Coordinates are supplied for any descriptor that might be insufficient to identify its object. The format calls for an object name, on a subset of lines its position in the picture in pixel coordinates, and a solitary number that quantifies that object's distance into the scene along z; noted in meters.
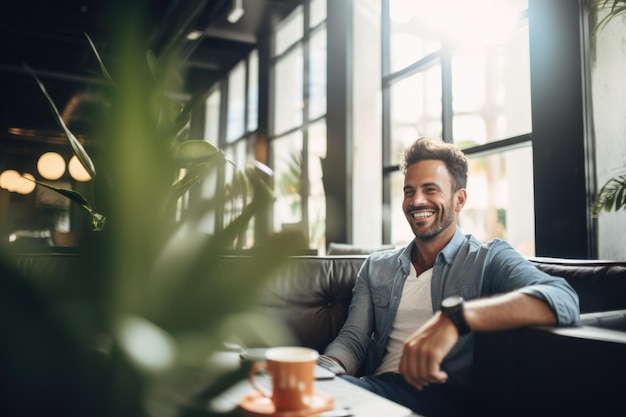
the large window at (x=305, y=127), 5.84
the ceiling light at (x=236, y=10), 5.61
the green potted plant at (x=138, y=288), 0.29
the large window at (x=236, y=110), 7.78
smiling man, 1.23
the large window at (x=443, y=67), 3.43
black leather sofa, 1.11
